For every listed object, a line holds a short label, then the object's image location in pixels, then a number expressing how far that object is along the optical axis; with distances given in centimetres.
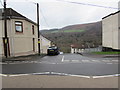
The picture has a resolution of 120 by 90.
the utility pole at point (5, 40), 1030
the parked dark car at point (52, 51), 1453
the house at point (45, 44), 2302
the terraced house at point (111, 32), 1587
